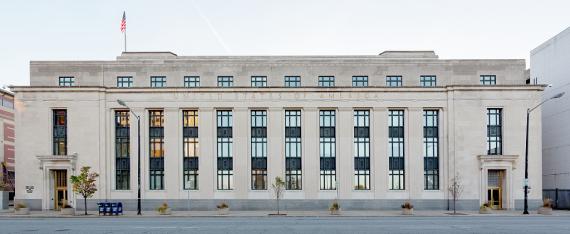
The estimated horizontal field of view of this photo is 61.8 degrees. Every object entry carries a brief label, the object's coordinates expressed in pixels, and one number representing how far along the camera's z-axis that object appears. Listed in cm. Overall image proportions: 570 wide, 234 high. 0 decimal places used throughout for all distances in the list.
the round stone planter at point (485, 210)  4103
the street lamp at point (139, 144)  4288
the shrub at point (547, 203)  4166
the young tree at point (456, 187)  4476
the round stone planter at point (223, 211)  4031
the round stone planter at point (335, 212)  3977
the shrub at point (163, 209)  3972
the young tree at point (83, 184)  4094
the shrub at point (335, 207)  3988
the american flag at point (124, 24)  5152
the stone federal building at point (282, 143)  4625
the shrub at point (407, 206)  3969
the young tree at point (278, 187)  4281
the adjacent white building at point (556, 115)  4756
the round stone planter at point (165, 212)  3975
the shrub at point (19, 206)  4075
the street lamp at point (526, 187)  4044
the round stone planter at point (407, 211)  3938
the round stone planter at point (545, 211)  4035
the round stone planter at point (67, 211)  3991
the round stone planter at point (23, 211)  4028
